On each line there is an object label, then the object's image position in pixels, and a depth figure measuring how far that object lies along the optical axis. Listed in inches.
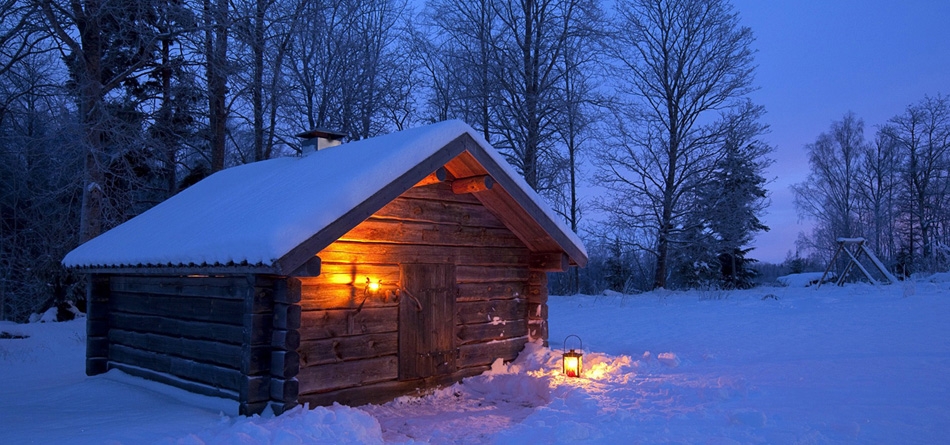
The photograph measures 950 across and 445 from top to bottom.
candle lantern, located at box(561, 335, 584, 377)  342.3
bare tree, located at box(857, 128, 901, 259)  1450.5
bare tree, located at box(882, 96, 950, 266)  1353.3
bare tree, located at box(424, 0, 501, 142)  892.6
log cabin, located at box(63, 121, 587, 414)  259.8
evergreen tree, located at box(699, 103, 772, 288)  930.7
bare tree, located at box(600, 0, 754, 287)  964.6
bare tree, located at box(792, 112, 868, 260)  1502.2
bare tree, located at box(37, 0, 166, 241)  546.3
